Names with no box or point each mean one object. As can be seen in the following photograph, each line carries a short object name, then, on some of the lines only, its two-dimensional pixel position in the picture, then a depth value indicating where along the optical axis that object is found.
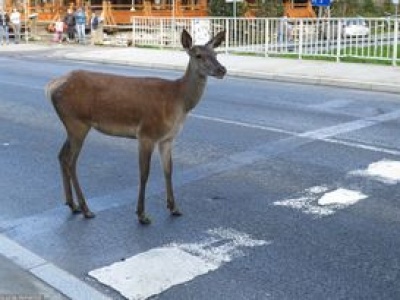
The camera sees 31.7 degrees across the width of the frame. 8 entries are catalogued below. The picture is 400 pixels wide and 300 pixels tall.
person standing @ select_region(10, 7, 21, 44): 35.50
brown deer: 6.02
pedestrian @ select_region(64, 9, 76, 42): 34.62
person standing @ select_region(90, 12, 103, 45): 33.34
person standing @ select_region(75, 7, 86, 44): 33.58
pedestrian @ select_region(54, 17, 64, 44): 34.66
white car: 19.41
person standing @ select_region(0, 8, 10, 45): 36.33
